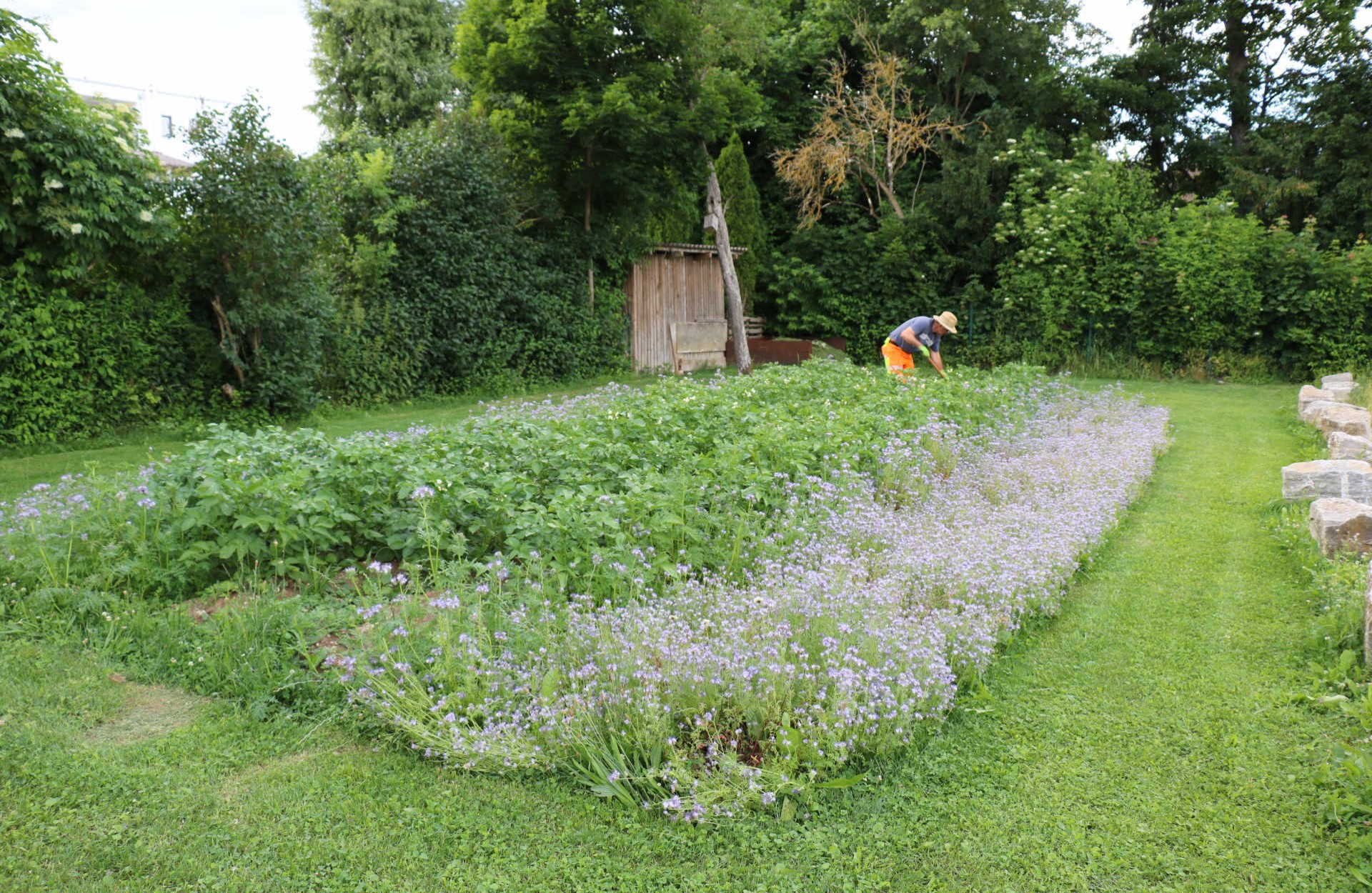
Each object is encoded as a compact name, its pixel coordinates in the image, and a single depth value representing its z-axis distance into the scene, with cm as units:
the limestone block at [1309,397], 1117
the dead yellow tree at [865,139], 1881
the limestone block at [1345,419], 869
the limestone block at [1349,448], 750
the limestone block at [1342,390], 1155
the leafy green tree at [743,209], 2017
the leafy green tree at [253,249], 986
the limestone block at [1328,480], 618
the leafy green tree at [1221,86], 1792
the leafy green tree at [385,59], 2753
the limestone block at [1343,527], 501
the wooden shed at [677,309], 1752
